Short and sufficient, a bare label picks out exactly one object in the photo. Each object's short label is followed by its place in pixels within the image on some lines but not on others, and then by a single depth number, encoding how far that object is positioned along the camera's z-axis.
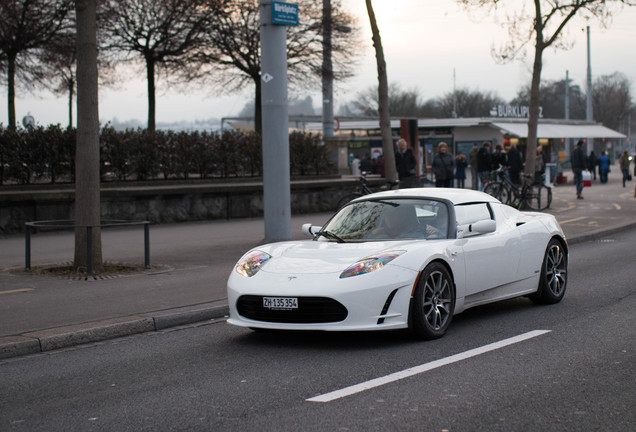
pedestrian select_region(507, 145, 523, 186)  24.94
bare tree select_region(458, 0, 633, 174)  21.47
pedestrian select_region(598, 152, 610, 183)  40.97
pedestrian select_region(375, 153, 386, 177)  31.28
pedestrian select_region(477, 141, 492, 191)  26.56
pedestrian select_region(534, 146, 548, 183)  28.25
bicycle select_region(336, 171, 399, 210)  17.90
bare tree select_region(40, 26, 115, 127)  26.91
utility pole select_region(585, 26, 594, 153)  55.05
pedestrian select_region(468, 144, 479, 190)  29.12
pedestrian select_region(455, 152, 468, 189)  30.80
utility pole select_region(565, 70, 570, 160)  65.09
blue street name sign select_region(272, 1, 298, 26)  13.73
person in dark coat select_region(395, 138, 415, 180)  21.00
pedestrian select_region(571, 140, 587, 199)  28.09
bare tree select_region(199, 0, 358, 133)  31.23
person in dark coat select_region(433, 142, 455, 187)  21.23
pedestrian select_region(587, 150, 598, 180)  41.50
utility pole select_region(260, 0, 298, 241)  13.92
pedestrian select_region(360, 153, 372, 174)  38.00
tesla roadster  6.85
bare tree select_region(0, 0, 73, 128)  24.84
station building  48.65
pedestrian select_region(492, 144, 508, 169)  26.41
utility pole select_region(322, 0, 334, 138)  28.69
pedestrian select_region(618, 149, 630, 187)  37.47
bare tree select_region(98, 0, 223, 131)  29.22
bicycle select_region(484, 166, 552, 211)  21.89
